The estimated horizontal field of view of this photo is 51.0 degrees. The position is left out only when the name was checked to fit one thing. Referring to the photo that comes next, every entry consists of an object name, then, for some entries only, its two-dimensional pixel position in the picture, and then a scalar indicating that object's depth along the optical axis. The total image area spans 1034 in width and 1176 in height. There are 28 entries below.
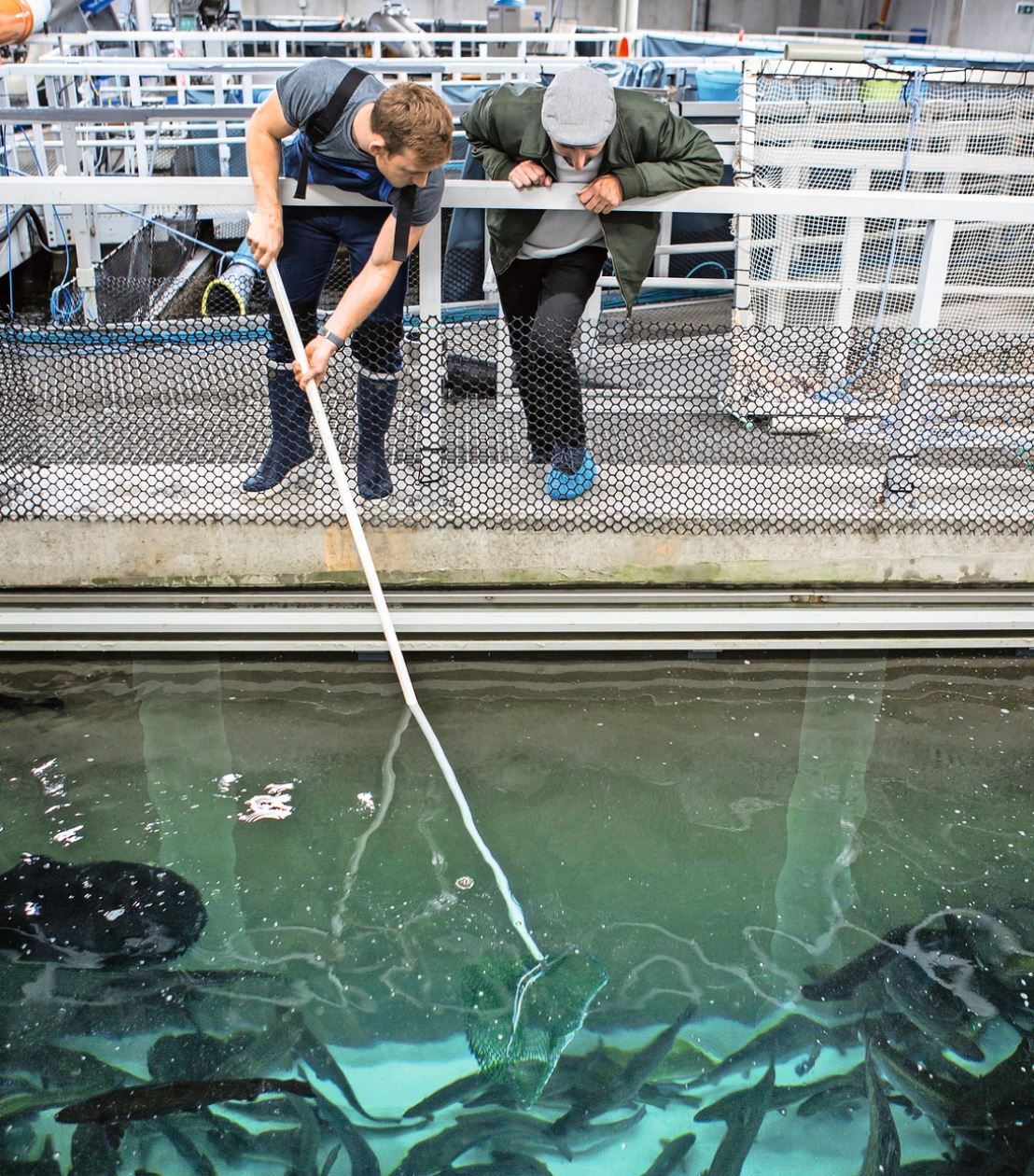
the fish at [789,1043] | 2.70
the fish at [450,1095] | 2.58
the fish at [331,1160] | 2.45
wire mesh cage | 5.25
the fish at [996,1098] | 2.57
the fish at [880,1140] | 2.49
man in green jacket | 3.60
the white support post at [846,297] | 3.93
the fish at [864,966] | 2.89
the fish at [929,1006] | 2.76
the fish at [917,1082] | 2.61
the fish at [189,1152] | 2.43
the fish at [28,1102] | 2.52
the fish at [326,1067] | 2.58
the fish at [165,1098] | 2.53
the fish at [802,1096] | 2.60
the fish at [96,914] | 2.93
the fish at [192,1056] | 2.62
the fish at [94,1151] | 2.43
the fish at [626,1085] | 2.58
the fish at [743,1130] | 2.49
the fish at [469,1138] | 2.47
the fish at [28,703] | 3.87
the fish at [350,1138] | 2.46
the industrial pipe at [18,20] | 8.25
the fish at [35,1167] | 2.41
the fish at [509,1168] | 2.46
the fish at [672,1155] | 2.48
